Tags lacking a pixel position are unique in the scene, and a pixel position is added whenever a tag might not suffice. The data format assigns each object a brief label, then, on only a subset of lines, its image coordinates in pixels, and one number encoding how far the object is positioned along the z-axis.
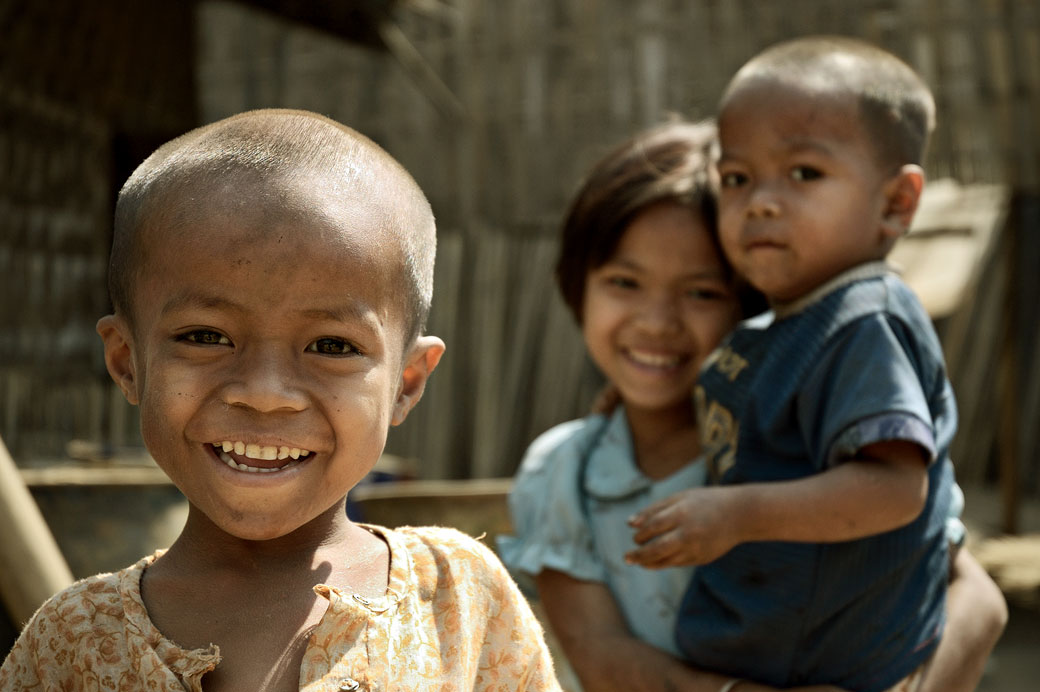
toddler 2.03
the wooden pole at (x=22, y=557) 2.11
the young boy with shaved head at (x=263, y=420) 1.47
